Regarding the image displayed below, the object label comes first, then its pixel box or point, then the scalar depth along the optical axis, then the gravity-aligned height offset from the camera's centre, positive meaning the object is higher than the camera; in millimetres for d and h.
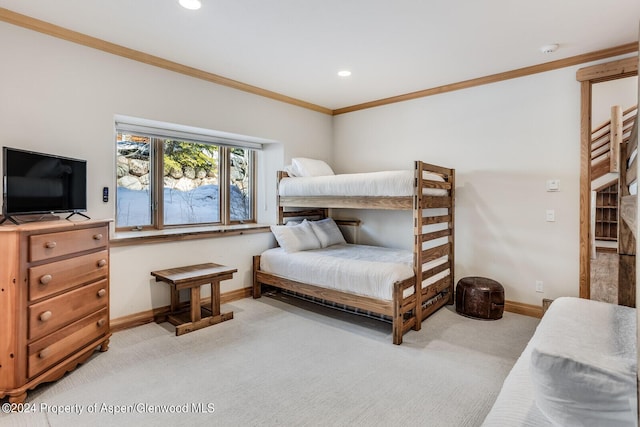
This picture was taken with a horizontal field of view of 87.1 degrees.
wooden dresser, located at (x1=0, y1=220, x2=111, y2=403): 1785 -535
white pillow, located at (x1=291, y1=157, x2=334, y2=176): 3994 +534
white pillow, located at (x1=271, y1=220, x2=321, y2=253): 3701 -298
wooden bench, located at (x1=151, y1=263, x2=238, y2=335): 2832 -753
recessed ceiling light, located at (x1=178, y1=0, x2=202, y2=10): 2131 +1328
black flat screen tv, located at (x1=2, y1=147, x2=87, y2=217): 1983 +175
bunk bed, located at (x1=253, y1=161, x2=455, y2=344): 2812 -333
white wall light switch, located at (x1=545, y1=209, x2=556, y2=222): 3089 -25
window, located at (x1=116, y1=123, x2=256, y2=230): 3275 +328
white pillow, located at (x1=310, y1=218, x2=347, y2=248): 4023 -255
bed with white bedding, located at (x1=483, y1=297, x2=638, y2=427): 788 -449
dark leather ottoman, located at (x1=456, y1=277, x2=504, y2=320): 3098 -816
